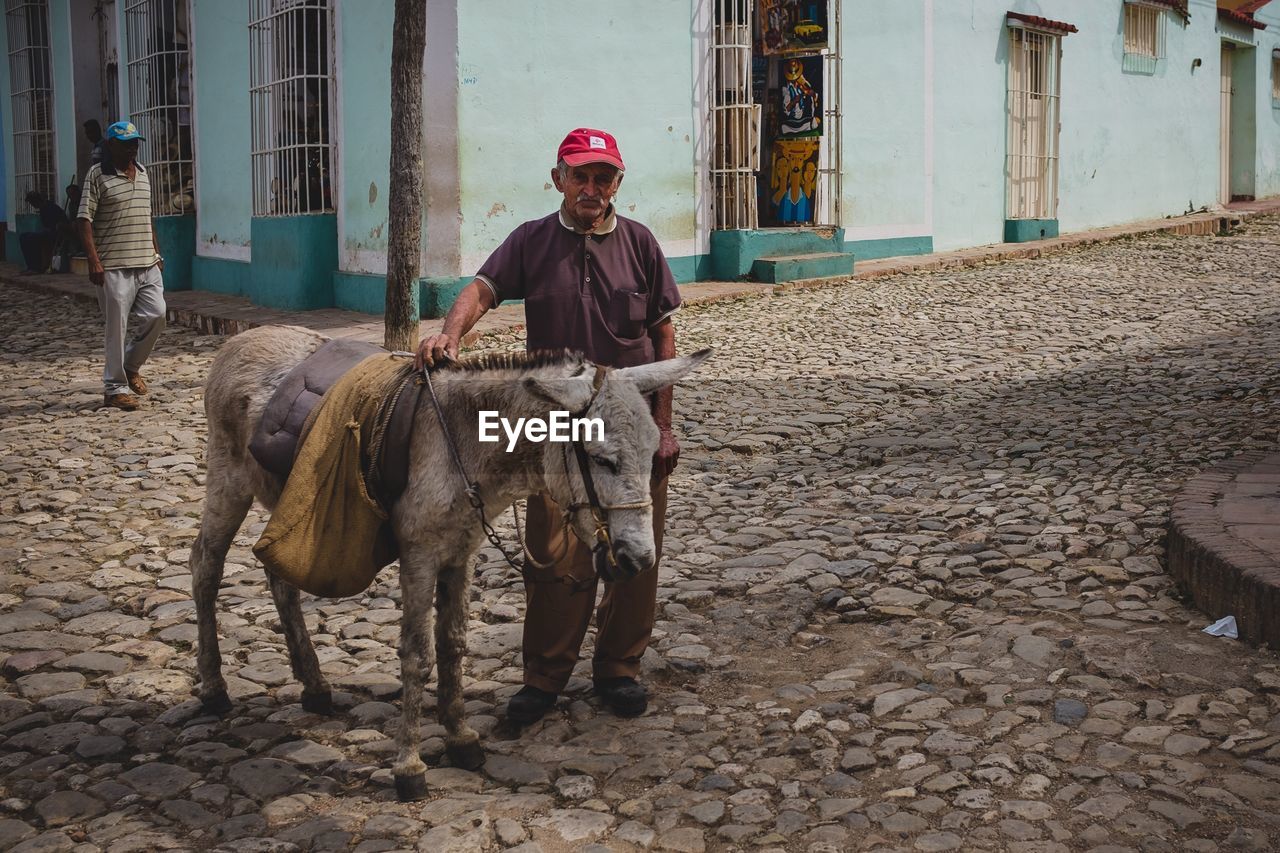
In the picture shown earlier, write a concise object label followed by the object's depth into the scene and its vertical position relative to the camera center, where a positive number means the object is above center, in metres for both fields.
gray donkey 3.26 -0.55
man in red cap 4.01 -0.13
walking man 8.92 +0.20
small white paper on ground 4.42 -1.21
